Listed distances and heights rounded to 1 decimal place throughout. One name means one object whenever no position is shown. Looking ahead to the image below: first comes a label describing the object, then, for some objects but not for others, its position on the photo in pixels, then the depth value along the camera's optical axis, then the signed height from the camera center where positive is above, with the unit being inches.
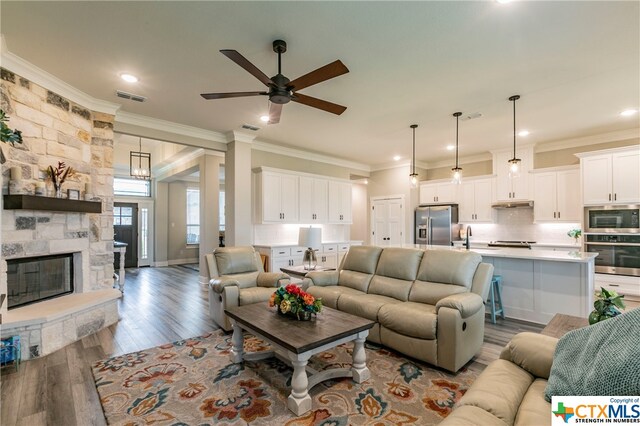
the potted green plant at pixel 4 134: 85.7 +25.1
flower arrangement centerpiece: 103.3 -30.1
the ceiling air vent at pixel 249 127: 196.4 +60.2
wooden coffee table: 84.7 -36.3
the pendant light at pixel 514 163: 152.9 +28.1
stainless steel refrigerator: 273.6 -8.5
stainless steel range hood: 243.0 +9.0
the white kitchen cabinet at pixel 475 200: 262.8 +13.7
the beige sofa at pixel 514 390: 50.8 -34.3
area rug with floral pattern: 82.2 -54.9
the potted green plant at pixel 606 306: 67.2 -20.6
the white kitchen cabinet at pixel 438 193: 284.5 +22.8
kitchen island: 141.4 -33.6
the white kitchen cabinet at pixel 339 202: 278.1 +13.7
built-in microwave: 188.1 -2.7
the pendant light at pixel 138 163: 277.6 +61.6
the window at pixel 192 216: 387.2 +1.8
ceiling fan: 91.5 +45.3
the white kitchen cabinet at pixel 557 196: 220.2 +14.6
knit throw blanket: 44.7 -24.3
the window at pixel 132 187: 348.1 +36.3
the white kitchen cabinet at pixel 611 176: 189.6 +25.4
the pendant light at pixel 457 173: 175.0 +25.2
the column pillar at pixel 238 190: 213.2 +19.7
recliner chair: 140.6 -32.2
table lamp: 182.2 -14.6
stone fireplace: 120.6 -5.1
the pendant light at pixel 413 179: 195.4 +24.6
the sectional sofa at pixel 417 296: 105.3 -35.0
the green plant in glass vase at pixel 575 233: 212.1 -13.3
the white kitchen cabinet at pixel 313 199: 255.1 +15.2
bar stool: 152.9 -43.5
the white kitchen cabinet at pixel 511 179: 242.5 +31.6
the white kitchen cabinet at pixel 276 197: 229.3 +15.4
